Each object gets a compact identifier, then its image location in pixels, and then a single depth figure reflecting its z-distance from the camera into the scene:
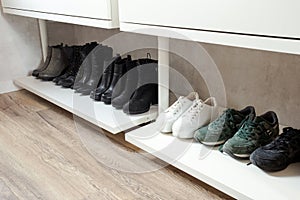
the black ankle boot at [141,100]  1.33
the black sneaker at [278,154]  0.91
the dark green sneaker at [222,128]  1.07
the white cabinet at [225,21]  0.76
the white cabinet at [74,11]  1.21
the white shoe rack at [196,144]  0.85
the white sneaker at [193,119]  1.14
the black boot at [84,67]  1.62
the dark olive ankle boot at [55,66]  1.85
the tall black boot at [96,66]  1.57
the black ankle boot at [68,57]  1.83
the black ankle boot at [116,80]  1.44
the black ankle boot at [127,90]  1.38
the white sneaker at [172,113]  1.20
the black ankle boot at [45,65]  1.92
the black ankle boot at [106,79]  1.48
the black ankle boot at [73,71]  1.72
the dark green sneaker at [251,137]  0.98
